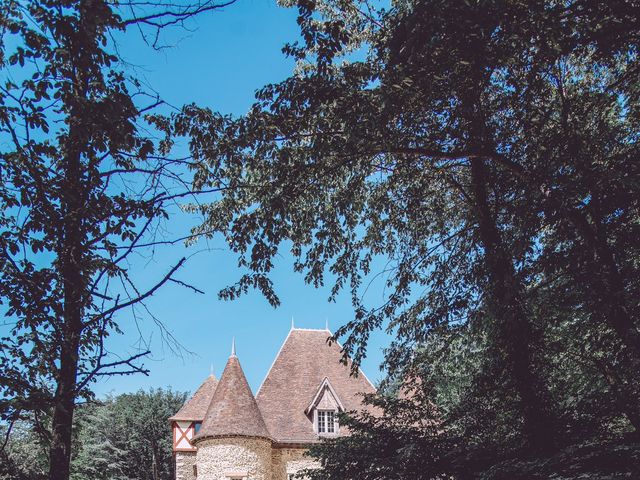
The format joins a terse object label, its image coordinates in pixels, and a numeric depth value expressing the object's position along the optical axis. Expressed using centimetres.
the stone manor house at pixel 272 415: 1903
